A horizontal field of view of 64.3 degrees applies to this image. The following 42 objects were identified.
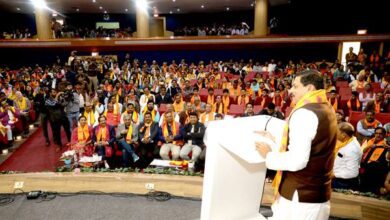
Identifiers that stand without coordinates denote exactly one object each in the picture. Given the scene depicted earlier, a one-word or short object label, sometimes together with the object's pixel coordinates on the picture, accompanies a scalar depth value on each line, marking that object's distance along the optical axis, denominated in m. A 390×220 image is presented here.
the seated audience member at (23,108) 7.05
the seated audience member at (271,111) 5.31
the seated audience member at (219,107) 6.75
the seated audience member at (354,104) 6.52
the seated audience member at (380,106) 6.13
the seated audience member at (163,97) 7.50
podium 1.50
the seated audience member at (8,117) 6.12
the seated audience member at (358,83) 8.15
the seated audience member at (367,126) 5.07
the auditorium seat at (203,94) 7.91
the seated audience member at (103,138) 4.77
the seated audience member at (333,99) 6.38
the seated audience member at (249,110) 5.42
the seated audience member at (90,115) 5.92
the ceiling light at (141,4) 14.84
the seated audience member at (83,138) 4.86
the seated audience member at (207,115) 5.85
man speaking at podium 1.45
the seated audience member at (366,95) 6.91
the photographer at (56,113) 5.91
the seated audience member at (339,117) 4.37
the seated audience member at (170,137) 4.69
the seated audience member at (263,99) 7.04
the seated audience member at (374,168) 3.58
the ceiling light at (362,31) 12.72
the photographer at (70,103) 6.08
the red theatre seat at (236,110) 6.36
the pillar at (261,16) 14.48
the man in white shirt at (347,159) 3.39
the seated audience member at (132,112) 5.79
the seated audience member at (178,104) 6.82
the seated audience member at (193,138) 4.61
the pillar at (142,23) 14.84
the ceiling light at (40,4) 14.71
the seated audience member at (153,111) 5.86
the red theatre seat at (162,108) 6.49
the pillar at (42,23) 14.69
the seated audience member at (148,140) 4.81
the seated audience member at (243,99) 7.31
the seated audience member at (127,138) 4.69
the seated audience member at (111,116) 5.97
